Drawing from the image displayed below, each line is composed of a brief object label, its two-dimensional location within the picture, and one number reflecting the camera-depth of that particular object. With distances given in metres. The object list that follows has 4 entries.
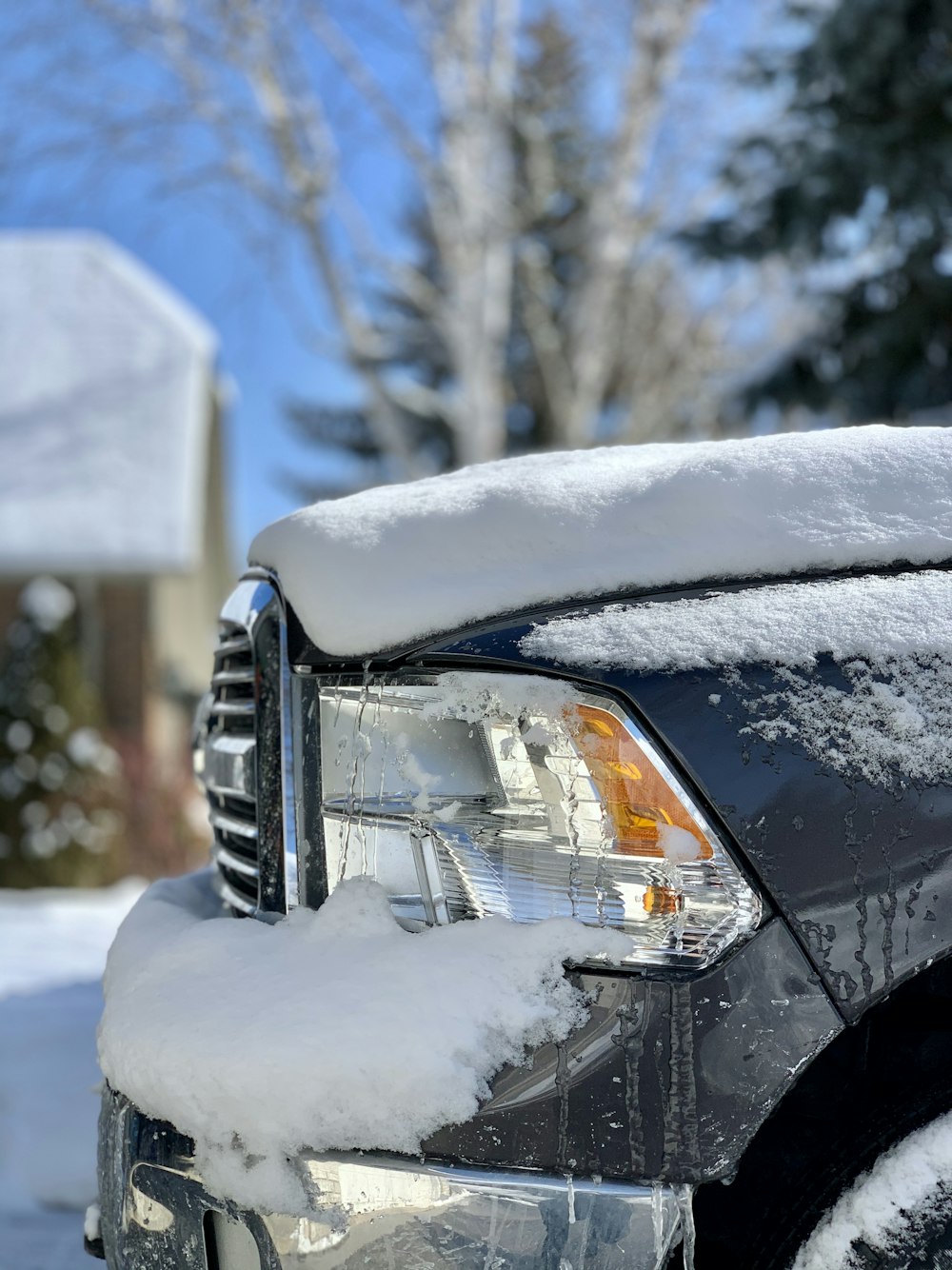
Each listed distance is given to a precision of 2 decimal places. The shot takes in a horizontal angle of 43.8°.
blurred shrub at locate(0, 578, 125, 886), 9.07
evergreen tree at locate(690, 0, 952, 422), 7.23
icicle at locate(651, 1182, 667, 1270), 1.22
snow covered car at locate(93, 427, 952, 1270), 1.22
